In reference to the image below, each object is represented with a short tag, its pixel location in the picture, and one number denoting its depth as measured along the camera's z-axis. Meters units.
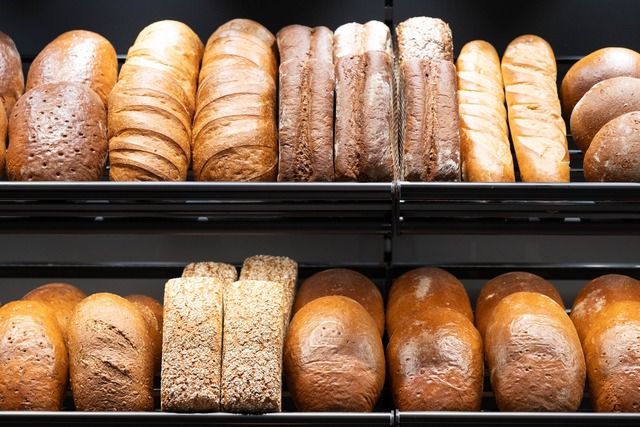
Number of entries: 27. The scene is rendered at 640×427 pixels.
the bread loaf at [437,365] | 2.01
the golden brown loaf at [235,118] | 2.17
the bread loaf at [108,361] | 2.00
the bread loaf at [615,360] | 1.98
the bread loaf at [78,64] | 2.39
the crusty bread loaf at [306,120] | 2.13
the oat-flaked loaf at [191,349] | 1.97
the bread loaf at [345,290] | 2.34
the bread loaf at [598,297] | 2.21
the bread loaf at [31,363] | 1.99
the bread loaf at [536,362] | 1.98
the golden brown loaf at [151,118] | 2.17
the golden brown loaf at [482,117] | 2.18
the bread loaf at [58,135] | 2.17
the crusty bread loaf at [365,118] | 2.10
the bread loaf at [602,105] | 2.21
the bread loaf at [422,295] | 2.30
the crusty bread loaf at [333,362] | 2.01
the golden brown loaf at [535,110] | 2.20
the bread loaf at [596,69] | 2.35
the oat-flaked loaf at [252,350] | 1.96
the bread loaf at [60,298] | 2.25
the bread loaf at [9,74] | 2.40
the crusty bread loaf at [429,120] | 2.11
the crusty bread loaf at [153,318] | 2.19
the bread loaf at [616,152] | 2.07
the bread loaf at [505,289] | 2.32
